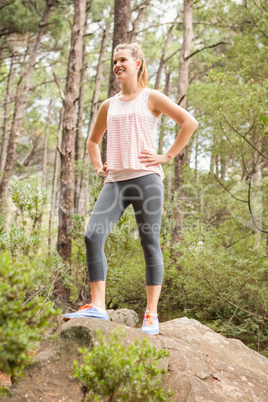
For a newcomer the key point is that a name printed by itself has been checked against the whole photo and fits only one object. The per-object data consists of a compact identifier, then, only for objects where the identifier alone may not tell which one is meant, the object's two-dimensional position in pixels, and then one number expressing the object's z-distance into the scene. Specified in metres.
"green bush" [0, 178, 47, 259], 3.68
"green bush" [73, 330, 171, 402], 1.70
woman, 2.65
